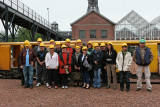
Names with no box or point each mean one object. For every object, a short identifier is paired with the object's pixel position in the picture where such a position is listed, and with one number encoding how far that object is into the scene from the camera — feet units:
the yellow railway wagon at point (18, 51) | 28.02
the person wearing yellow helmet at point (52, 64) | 23.22
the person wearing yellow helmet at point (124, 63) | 21.77
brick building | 118.21
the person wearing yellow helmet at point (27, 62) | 23.68
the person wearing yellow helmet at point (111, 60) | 22.81
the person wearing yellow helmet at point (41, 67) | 24.71
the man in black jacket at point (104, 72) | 24.52
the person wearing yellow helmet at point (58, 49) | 24.54
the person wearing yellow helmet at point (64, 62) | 23.03
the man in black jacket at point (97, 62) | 23.16
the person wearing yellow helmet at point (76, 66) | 23.34
